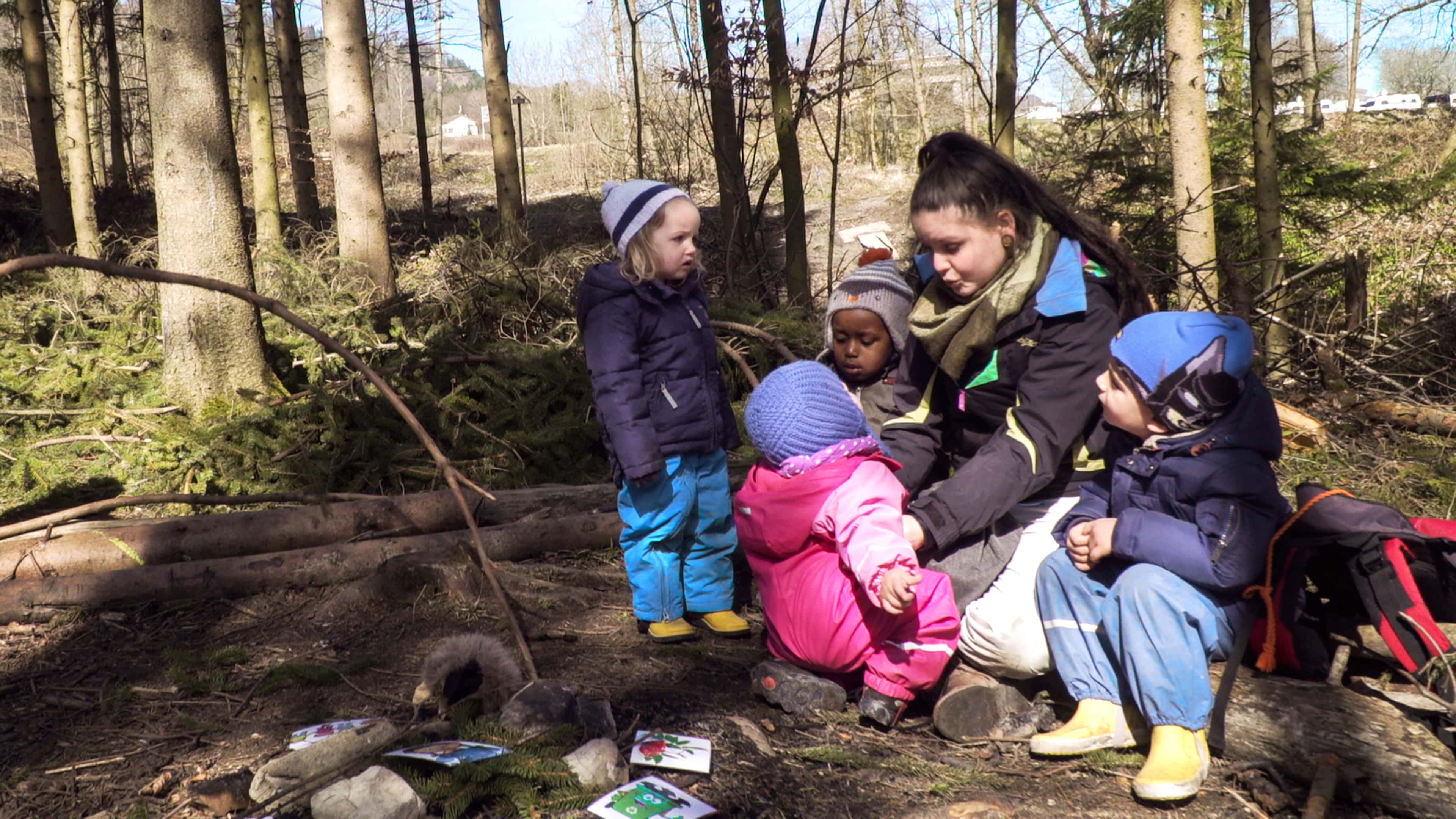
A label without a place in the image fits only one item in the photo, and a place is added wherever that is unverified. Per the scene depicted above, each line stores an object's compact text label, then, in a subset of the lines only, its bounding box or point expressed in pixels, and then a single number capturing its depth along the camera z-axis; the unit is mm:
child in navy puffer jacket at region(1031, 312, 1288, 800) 2529
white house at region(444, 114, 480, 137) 70250
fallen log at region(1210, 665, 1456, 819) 2346
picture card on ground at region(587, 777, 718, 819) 2344
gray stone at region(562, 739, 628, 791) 2477
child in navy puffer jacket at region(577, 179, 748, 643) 3730
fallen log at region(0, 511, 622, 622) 3846
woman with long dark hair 2945
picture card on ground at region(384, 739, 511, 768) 2434
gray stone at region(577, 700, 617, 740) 2764
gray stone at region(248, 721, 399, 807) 2438
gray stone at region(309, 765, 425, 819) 2234
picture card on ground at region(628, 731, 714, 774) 2596
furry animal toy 2898
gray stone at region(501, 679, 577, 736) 2717
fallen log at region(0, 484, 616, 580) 4062
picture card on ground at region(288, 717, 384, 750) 2664
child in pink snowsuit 2953
